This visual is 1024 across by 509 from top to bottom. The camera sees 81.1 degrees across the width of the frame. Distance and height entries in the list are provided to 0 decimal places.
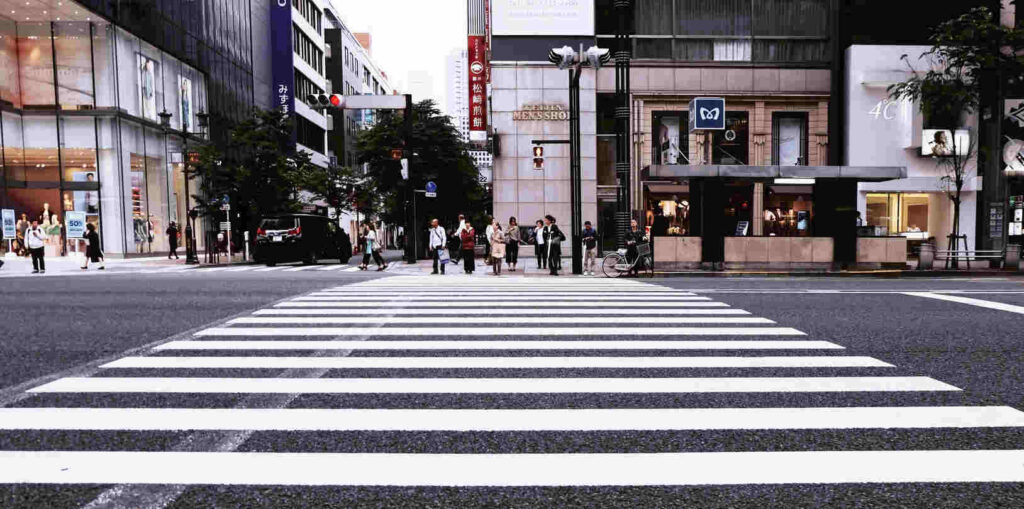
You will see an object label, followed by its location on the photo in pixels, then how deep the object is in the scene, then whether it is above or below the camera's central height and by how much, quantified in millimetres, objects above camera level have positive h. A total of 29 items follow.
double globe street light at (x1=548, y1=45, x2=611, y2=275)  17920 +1960
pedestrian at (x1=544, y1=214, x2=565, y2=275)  18641 -642
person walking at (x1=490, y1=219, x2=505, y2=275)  18562 -707
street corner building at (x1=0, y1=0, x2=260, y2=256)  26969 +5239
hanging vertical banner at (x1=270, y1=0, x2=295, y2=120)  48281 +14274
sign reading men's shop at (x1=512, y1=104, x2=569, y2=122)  28406 +5301
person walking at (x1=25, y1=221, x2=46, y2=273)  18797 -466
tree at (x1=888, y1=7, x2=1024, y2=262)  19266 +5177
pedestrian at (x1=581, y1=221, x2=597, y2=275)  19219 -734
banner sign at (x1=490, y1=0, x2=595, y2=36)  28297 +9860
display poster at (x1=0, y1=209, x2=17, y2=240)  26000 +377
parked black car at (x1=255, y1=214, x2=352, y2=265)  24906 -483
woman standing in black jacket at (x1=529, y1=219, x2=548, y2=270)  20875 -781
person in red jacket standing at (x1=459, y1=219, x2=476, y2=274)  19141 -711
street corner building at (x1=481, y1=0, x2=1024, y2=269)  26797 +5465
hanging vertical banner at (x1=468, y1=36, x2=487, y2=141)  30938 +6884
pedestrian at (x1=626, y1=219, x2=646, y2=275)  17453 -564
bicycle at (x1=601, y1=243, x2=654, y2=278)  17375 -1184
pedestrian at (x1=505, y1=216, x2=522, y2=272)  20625 -650
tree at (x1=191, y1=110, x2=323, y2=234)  27750 +2605
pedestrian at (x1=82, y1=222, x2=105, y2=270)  21422 -630
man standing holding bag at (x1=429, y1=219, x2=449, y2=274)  18781 -437
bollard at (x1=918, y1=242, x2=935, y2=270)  18719 -1135
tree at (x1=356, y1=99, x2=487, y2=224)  31734 +3514
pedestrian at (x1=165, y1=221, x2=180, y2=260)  29500 -512
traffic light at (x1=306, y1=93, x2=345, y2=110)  20703 +4516
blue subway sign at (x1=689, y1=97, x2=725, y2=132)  21984 +4074
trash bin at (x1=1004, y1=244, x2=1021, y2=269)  18578 -1160
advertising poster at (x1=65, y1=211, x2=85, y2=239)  24891 +243
